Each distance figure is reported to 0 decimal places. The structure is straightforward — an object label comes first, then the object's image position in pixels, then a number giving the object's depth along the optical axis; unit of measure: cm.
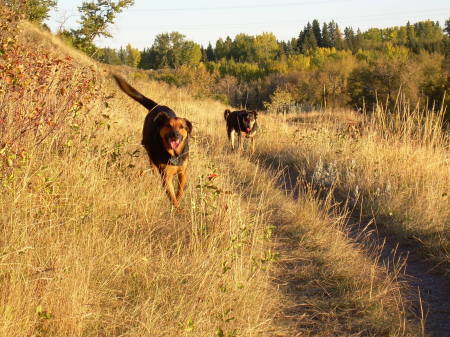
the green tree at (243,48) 13921
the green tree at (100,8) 2430
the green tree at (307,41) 13512
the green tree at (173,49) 10006
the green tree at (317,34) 14150
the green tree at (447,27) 13200
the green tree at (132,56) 10944
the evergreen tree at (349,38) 12875
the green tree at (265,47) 13662
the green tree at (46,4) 2035
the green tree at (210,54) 14950
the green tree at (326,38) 13938
